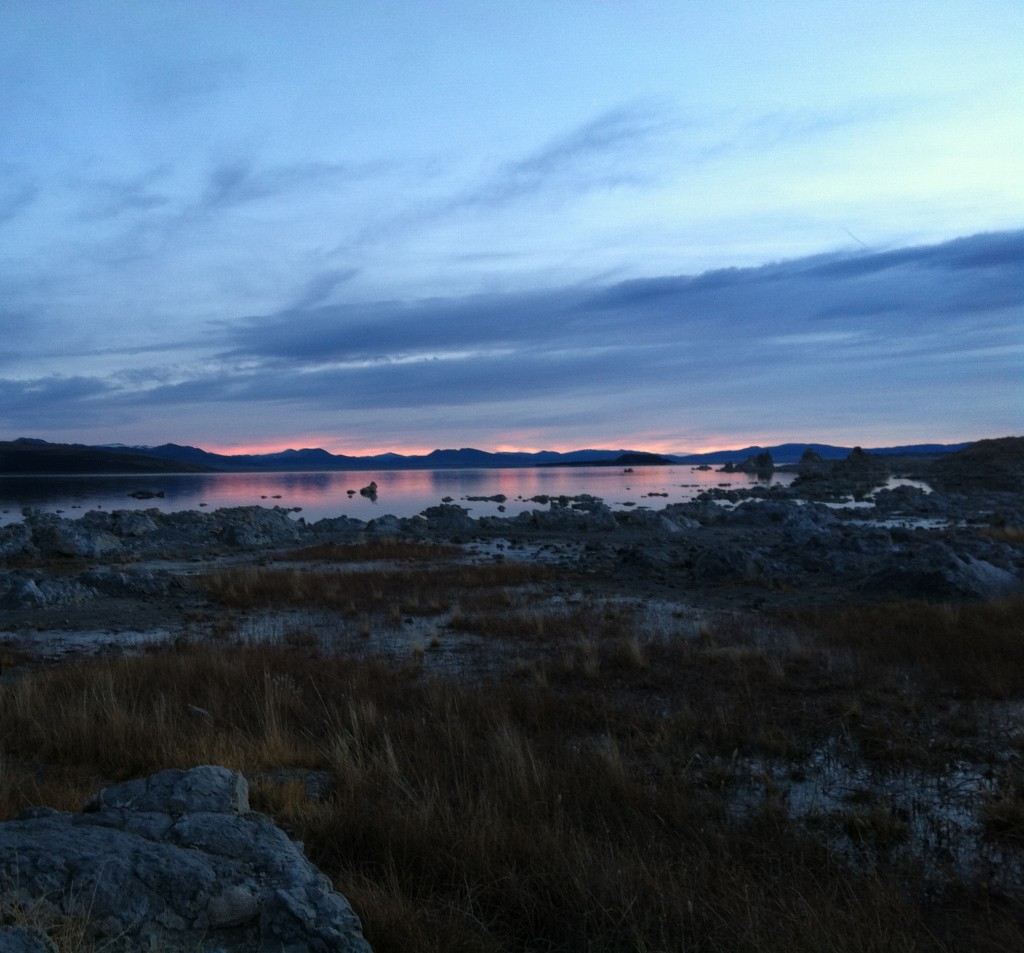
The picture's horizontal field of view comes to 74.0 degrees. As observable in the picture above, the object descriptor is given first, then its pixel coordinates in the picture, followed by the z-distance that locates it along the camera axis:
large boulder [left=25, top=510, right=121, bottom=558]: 27.14
